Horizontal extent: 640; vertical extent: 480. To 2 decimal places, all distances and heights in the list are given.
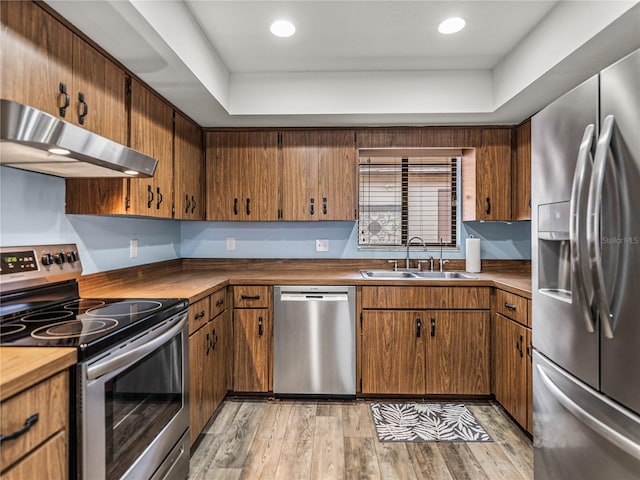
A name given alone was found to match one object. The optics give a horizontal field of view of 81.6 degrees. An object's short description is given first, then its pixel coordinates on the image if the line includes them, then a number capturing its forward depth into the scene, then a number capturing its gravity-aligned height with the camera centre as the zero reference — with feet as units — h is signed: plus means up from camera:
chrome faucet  10.91 +0.01
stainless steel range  3.81 -1.36
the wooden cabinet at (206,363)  6.82 -2.48
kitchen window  11.23 +1.32
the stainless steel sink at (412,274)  10.22 -0.87
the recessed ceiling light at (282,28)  6.93 +4.13
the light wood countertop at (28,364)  2.94 -1.04
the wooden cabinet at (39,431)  2.91 -1.62
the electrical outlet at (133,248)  8.42 -0.07
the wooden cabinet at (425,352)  8.97 -2.64
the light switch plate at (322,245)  11.17 -0.04
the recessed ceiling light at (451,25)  6.82 +4.10
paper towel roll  10.39 -0.31
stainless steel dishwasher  9.00 -2.31
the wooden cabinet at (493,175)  10.03 +1.84
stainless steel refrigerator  3.52 -0.37
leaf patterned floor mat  7.45 -3.88
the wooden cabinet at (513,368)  7.32 -2.68
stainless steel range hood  3.41 +1.12
